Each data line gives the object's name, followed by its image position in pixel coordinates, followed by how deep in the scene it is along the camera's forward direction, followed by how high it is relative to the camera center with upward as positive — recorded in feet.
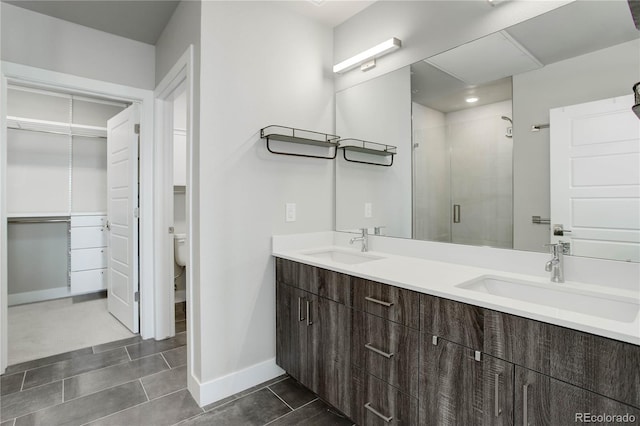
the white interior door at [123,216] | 9.28 -0.11
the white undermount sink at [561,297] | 3.78 -1.14
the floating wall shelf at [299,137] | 6.94 +1.73
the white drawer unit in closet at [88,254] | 12.56 -1.67
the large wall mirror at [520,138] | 4.25 +1.21
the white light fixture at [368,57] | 6.82 +3.61
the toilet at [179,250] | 11.63 -1.38
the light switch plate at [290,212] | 7.48 +0.00
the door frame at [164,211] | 9.08 +0.03
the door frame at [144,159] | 7.98 +1.51
